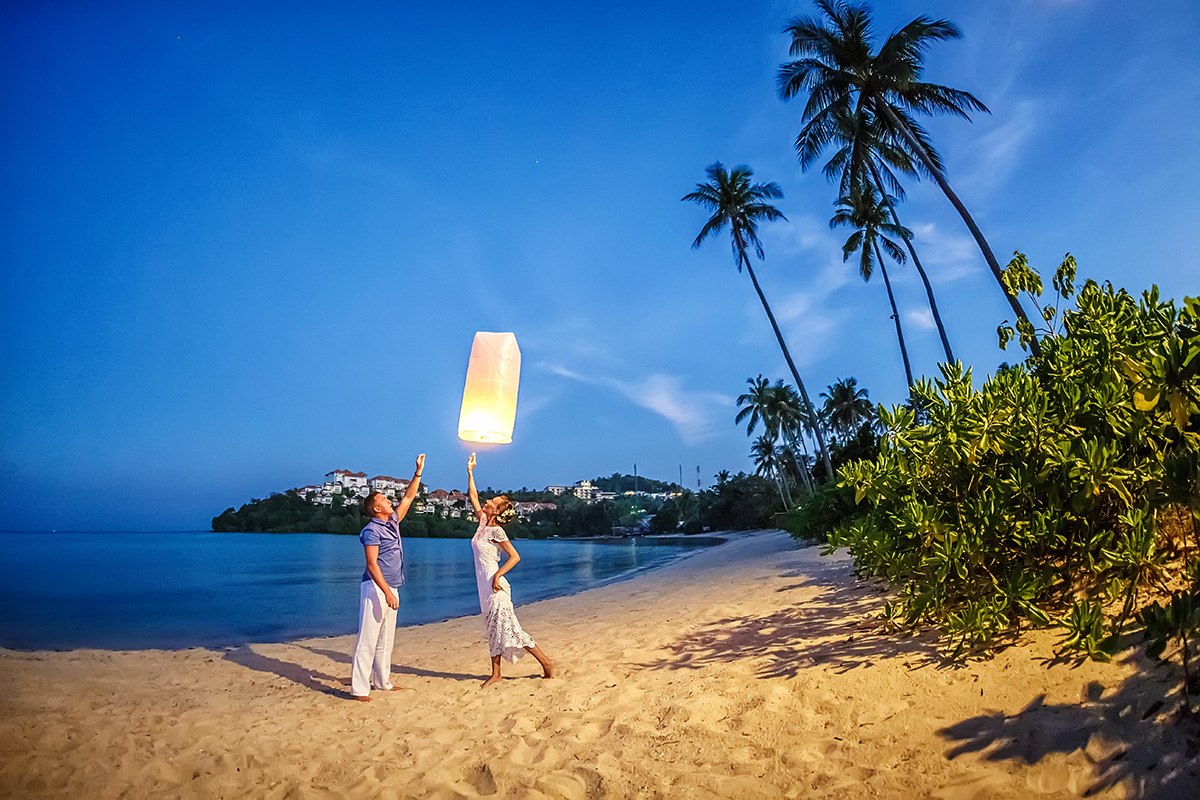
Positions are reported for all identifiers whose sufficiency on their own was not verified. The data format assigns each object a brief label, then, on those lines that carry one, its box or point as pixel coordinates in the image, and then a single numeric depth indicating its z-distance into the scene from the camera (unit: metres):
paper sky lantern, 3.92
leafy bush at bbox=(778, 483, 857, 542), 13.03
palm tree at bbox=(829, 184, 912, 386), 23.66
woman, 5.15
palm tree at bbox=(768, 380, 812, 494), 48.16
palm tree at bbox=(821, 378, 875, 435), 50.84
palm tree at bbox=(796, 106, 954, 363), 17.50
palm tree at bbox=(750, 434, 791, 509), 56.81
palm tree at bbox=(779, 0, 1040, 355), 14.55
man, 4.98
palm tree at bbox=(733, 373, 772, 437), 48.44
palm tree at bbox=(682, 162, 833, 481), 26.55
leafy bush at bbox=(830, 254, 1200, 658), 2.90
